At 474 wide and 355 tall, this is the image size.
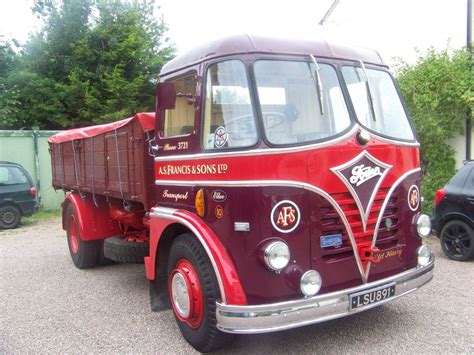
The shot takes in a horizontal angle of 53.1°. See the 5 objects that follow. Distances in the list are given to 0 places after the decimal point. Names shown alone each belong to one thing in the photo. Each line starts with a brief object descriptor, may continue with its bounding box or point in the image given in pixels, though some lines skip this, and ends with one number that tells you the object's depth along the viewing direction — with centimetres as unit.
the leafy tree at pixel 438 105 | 928
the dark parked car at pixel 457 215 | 670
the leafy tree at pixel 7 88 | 1520
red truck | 343
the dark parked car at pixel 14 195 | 1172
